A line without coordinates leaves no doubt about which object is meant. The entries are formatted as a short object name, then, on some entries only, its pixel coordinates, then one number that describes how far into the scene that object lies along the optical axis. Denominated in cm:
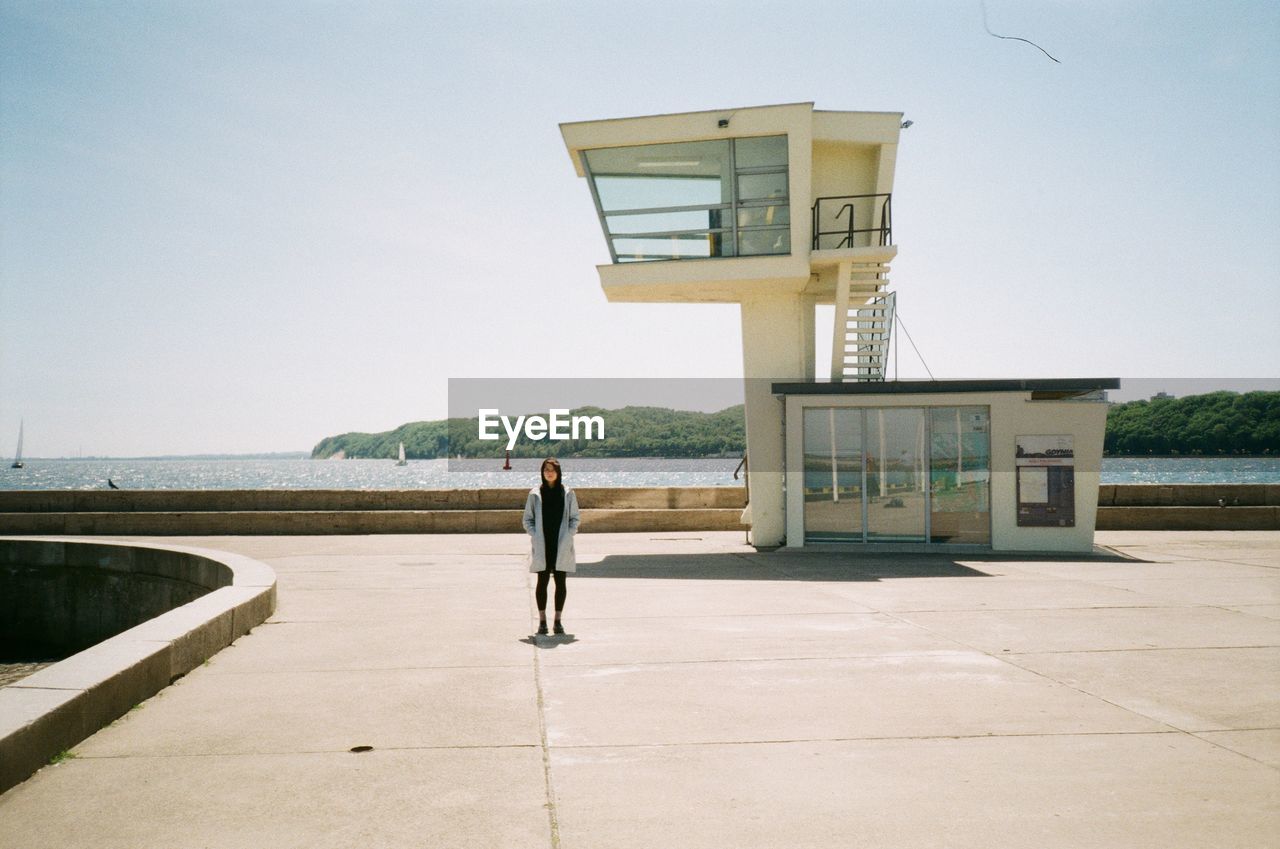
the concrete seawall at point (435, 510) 2300
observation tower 1714
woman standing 923
